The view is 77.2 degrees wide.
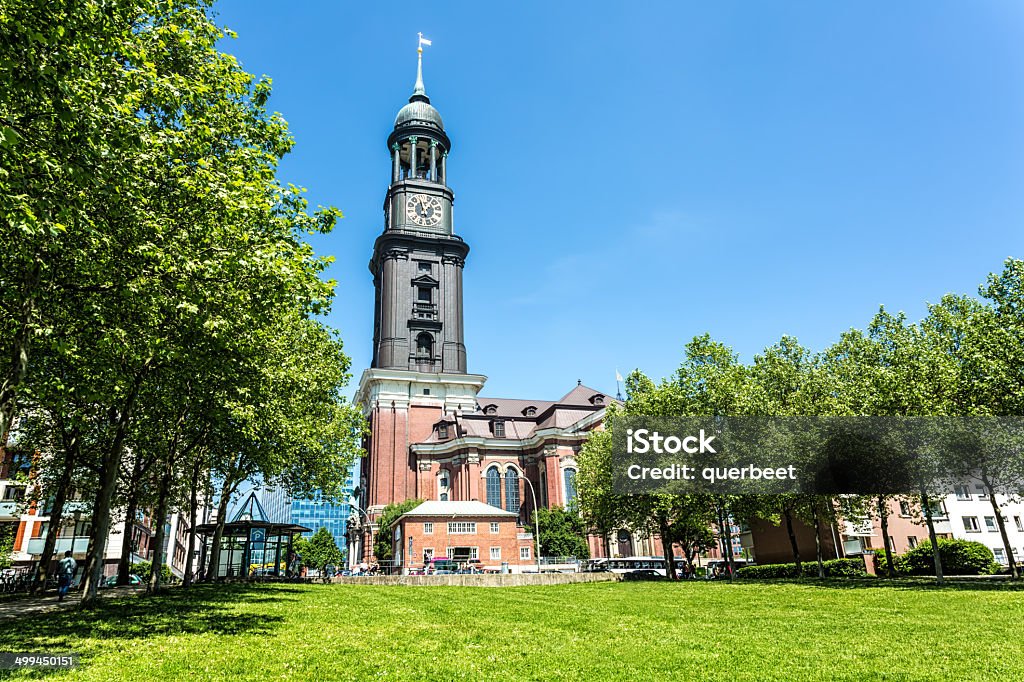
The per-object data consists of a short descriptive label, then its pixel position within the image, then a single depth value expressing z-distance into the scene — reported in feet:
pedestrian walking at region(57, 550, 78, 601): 74.08
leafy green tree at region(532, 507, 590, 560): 204.23
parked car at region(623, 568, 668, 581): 122.79
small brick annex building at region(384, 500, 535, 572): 148.05
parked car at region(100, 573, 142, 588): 130.51
